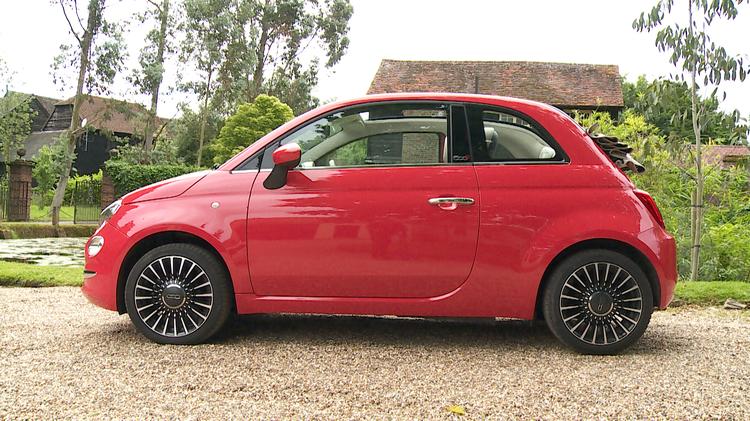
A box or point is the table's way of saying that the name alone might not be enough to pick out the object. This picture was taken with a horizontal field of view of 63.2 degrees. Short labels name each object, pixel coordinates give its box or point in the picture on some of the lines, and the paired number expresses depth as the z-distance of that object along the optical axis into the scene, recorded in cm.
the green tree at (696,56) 680
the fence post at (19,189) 2220
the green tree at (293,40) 3953
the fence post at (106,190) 2448
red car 388
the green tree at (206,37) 3156
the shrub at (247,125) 3450
